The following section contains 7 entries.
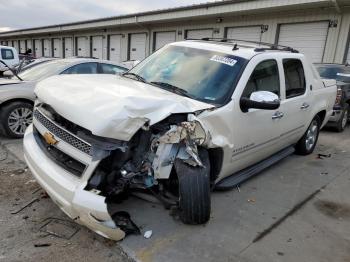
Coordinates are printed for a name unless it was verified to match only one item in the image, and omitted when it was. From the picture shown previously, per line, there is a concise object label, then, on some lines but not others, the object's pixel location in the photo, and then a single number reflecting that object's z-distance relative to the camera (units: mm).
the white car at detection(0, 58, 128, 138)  6066
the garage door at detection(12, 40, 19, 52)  47219
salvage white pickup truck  2668
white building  12133
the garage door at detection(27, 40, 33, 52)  41550
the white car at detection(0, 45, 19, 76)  15491
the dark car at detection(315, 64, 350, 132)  8154
